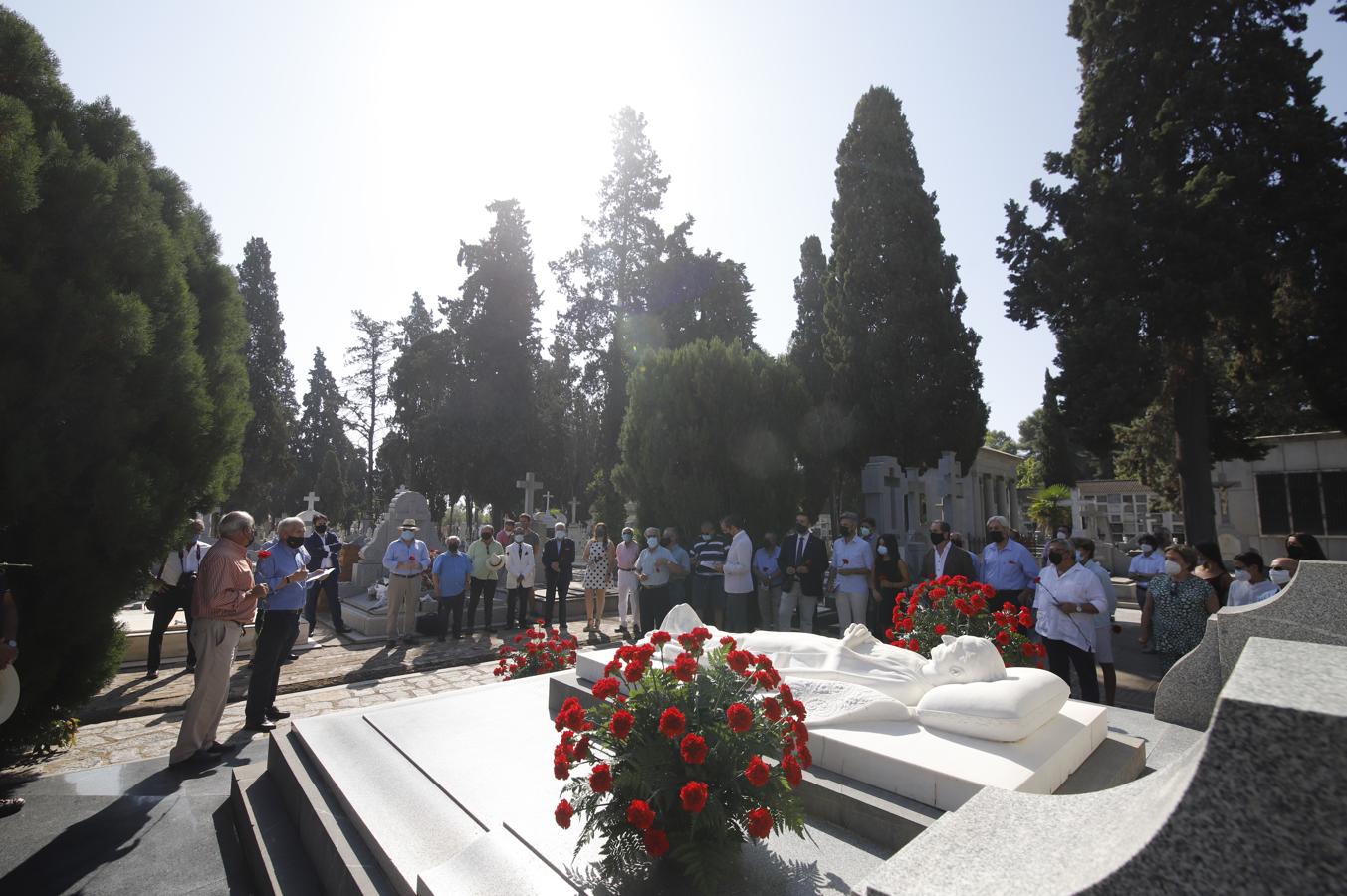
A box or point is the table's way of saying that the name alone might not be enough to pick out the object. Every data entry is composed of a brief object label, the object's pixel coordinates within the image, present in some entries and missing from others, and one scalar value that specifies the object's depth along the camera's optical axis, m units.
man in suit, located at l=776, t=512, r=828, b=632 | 8.82
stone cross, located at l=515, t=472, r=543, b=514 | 19.05
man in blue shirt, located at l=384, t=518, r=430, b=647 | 9.55
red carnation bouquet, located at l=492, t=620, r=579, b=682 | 6.27
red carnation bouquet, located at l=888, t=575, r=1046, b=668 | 4.77
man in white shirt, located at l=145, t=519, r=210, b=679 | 7.37
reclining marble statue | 3.05
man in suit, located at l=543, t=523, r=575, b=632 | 10.55
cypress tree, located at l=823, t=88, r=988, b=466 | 18.20
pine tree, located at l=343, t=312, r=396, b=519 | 38.75
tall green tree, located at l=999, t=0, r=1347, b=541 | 12.30
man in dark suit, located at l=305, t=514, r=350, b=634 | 9.23
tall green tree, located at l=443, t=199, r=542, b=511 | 30.23
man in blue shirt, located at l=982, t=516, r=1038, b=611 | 6.66
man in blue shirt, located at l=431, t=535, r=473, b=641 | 9.63
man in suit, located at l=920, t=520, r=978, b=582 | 7.23
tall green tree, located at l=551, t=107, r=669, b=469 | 27.56
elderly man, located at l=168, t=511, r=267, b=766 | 4.59
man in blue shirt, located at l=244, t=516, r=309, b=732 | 5.45
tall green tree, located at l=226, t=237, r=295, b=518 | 28.64
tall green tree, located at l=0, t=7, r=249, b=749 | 3.63
